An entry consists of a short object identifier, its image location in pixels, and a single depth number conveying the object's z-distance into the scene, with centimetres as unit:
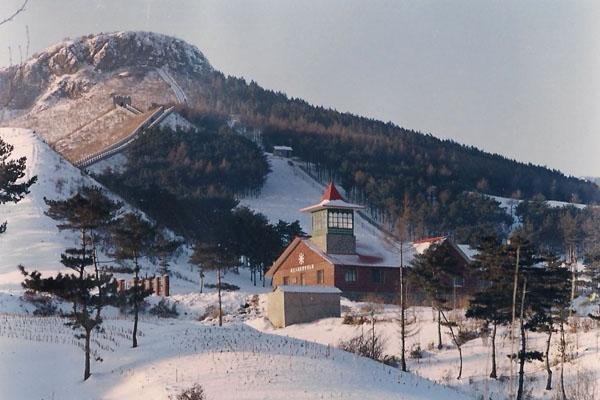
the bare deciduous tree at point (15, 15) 850
